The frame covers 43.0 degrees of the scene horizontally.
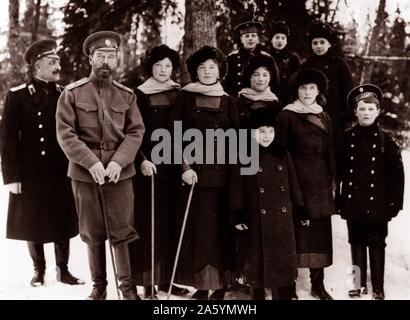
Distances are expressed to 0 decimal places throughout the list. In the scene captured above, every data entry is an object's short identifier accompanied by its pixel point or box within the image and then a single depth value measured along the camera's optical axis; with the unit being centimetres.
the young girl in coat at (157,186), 446
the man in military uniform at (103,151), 402
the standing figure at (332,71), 541
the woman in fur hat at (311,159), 447
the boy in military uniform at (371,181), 445
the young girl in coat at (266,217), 418
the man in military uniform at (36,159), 468
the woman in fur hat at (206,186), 435
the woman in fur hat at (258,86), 453
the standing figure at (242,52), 536
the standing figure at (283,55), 550
